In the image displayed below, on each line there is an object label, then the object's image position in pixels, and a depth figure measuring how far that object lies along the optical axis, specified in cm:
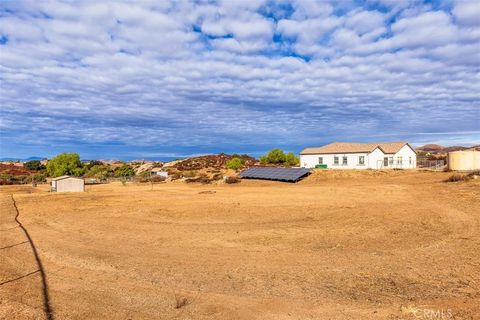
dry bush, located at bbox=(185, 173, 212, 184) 4559
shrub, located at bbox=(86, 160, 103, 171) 8950
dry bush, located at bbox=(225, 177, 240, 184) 4391
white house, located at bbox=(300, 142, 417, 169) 5197
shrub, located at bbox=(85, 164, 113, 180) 6381
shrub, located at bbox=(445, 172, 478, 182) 3056
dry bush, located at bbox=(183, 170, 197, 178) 5524
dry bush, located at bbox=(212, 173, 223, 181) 4808
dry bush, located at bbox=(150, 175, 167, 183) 5272
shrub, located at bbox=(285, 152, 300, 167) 7560
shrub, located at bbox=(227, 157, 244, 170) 6645
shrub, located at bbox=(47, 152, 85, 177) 6496
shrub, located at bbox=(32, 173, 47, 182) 5888
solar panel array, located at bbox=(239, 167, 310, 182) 4266
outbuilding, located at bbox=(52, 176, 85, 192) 3800
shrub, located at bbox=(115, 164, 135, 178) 7316
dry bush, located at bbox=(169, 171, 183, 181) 5409
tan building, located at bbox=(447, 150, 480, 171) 4350
